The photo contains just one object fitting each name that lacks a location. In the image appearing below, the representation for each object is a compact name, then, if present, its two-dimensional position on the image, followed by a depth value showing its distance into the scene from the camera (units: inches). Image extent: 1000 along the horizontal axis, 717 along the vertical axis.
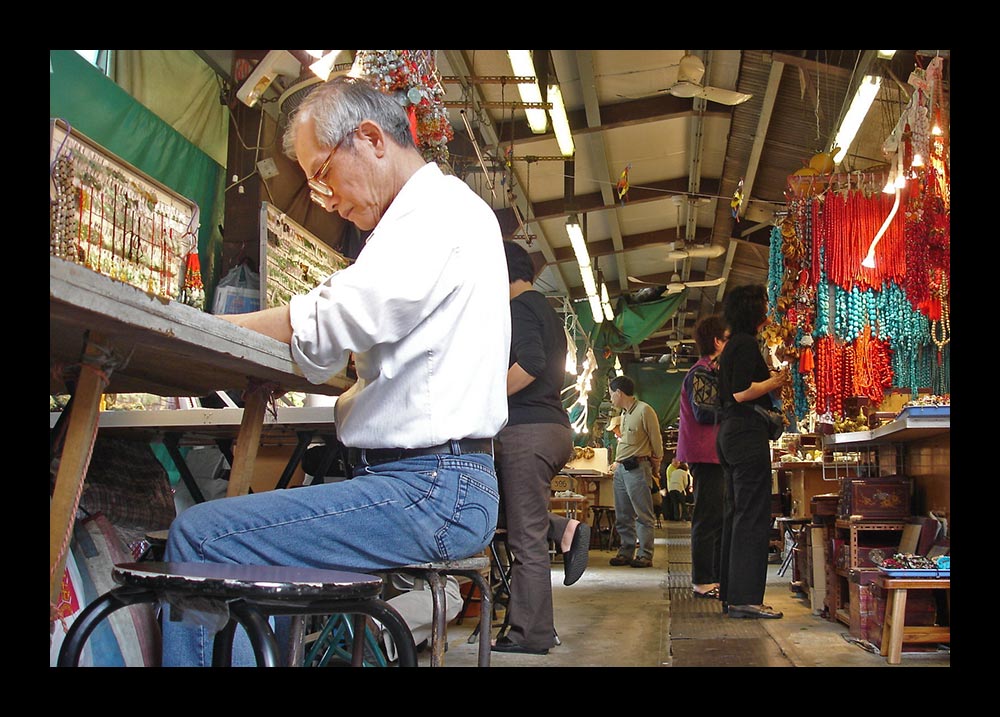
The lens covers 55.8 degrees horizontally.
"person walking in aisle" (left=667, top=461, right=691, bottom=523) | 692.1
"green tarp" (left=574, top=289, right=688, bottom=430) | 573.9
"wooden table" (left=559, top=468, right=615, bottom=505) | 468.5
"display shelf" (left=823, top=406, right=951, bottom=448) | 147.7
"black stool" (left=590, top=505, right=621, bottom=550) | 456.4
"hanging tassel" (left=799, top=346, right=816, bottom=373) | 231.8
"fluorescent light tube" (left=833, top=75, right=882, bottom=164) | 216.1
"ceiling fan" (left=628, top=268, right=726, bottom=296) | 551.2
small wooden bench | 154.4
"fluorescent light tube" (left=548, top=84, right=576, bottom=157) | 263.3
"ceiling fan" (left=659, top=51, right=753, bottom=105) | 268.2
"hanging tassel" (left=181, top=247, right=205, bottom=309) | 100.3
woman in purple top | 231.8
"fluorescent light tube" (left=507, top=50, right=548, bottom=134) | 232.4
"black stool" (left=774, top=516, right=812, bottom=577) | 265.6
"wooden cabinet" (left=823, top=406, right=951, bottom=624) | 153.6
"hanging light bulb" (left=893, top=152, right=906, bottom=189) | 185.9
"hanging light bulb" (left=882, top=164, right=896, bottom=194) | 192.0
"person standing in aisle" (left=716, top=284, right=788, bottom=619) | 196.9
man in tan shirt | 344.2
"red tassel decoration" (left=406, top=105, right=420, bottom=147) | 151.6
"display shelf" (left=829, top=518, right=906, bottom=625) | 184.2
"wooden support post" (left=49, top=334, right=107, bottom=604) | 60.4
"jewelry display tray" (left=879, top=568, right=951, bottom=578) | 155.4
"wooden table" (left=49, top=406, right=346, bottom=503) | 107.4
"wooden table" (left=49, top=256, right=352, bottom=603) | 53.3
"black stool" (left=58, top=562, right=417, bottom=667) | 48.9
